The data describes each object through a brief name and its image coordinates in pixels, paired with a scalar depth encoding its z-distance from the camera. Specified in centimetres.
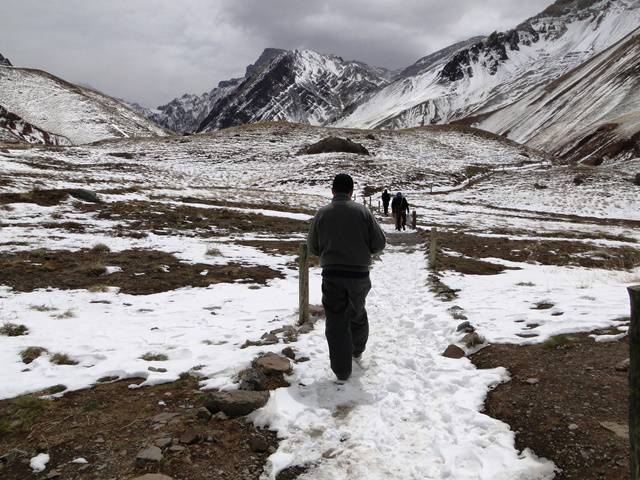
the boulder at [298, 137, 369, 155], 5747
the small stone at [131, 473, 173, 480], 338
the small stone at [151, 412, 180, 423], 433
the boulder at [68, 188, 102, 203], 2084
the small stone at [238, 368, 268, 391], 509
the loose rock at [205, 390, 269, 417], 457
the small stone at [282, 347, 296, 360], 623
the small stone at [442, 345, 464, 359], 629
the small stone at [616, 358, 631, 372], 489
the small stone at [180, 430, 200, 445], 399
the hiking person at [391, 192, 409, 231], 2256
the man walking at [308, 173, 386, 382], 548
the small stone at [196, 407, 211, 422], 444
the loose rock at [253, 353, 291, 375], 562
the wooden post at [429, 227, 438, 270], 1380
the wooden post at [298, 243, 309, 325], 768
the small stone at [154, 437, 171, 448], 388
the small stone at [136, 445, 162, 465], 364
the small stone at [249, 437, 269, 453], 405
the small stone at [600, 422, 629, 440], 372
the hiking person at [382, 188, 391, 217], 2895
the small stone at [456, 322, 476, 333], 716
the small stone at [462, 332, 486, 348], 658
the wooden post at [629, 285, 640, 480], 272
